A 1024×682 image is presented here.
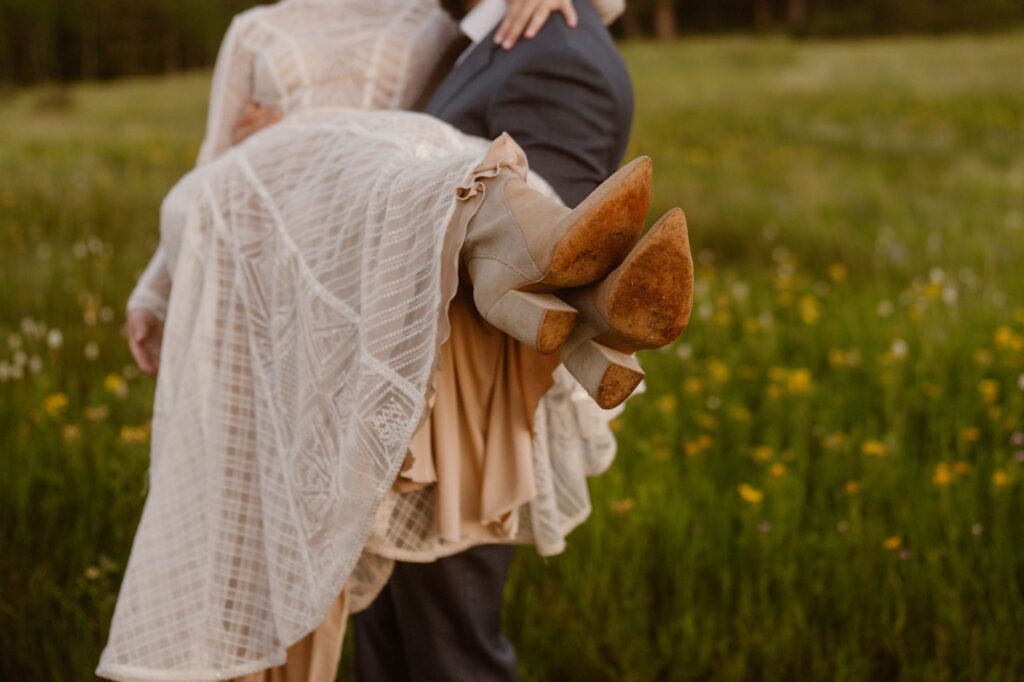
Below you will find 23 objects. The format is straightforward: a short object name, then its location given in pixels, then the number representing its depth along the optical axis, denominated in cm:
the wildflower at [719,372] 381
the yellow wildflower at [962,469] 305
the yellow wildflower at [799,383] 358
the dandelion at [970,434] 324
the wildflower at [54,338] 322
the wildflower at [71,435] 327
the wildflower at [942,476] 293
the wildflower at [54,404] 341
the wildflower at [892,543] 272
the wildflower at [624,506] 299
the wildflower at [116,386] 357
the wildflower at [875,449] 315
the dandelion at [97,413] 342
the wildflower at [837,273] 491
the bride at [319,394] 159
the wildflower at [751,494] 290
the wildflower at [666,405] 358
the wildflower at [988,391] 346
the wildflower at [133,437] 327
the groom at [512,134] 195
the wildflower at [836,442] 331
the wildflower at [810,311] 429
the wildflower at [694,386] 379
